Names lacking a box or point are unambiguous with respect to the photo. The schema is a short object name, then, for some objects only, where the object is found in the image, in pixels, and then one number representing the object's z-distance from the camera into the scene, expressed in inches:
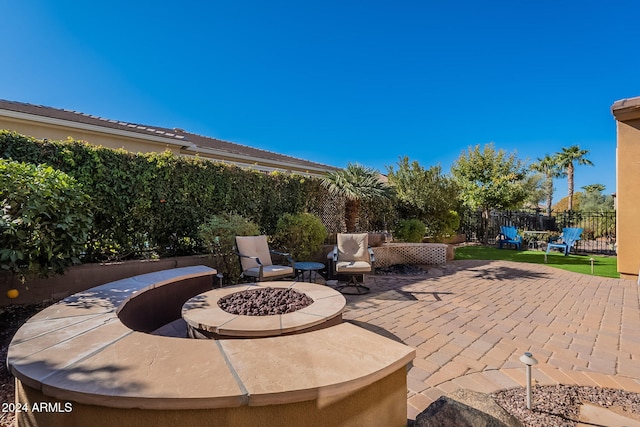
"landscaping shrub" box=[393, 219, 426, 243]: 397.4
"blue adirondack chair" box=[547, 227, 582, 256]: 428.1
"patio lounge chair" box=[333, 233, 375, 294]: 233.9
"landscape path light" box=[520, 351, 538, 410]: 84.8
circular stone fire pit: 101.5
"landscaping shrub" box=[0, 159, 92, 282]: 132.7
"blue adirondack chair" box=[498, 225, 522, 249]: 506.9
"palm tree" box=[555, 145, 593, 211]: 951.0
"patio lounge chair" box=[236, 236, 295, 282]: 207.8
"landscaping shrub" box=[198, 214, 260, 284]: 231.3
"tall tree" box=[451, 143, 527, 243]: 528.1
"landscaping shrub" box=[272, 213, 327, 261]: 281.6
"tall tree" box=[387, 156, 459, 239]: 434.9
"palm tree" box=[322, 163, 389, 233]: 325.7
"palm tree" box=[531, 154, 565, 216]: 1026.1
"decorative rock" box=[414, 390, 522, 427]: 66.4
